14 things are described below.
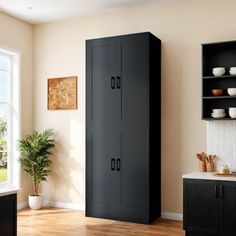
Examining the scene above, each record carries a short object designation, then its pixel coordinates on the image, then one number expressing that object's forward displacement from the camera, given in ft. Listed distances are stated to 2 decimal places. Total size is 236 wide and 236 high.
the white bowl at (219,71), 15.16
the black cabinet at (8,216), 10.71
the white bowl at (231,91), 14.87
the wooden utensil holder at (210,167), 15.78
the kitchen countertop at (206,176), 13.55
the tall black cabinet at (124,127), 16.15
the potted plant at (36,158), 18.93
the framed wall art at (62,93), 19.44
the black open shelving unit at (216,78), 15.52
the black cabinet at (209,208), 13.38
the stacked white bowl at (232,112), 14.84
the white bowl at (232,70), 14.94
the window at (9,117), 19.17
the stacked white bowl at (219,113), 15.21
